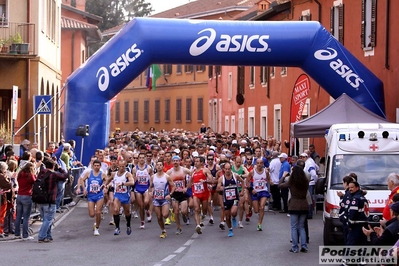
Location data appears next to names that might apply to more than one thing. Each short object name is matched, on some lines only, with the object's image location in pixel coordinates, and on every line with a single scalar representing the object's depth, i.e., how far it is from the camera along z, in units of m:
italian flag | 61.67
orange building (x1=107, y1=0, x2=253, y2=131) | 67.31
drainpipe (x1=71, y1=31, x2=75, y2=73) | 52.94
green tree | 98.00
